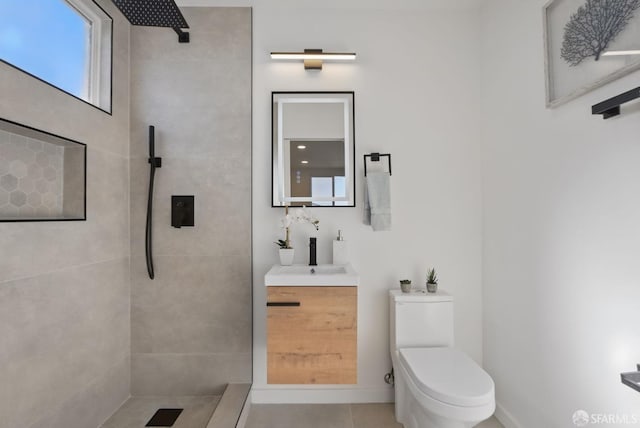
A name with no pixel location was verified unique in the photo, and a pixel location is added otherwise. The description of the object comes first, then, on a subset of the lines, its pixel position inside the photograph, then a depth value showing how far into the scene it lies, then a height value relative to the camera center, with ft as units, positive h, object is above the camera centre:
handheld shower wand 6.45 +0.29
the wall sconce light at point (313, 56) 6.63 +3.47
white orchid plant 6.57 -0.06
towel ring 6.83 +1.35
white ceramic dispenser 6.69 -0.75
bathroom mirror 6.89 +1.55
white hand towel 6.63 +0.39
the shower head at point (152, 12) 4.97 +3.47
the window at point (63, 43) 4.43 +2.92
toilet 4.35 -2.47
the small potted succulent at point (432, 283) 6.40 -1.37
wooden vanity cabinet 5.32 -2.02
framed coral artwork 3.60 +2.25
